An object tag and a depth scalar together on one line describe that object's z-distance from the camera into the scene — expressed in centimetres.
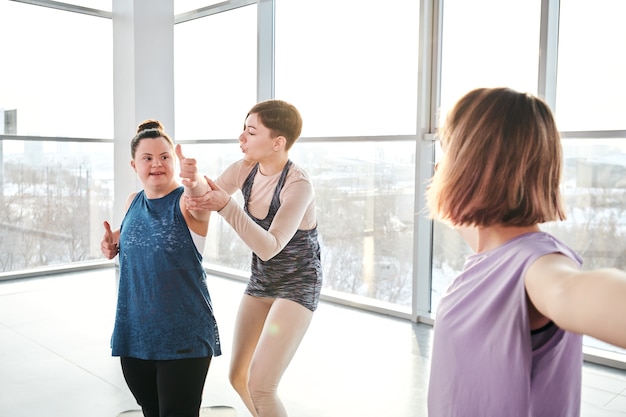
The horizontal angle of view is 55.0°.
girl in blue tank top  201
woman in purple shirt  89
